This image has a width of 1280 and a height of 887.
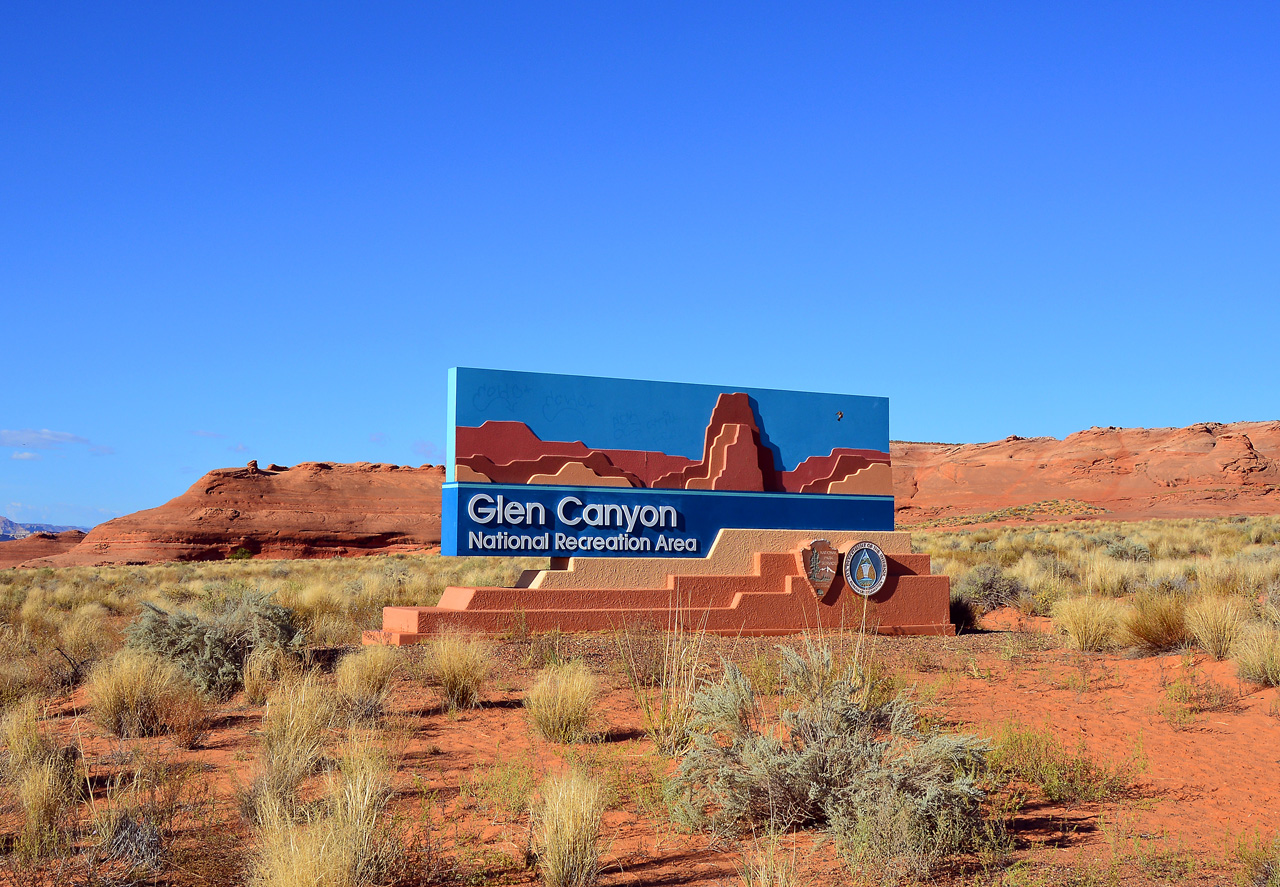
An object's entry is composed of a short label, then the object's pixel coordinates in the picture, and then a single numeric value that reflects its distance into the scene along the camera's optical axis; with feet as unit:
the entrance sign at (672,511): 41.86
